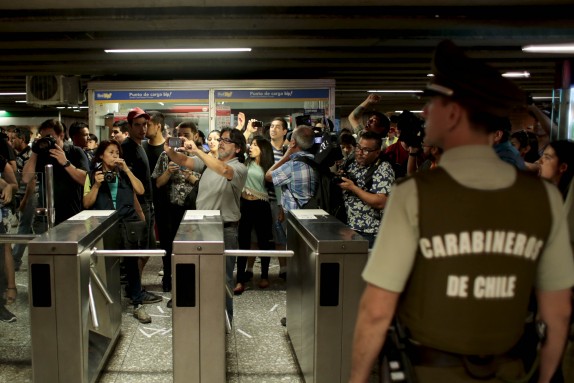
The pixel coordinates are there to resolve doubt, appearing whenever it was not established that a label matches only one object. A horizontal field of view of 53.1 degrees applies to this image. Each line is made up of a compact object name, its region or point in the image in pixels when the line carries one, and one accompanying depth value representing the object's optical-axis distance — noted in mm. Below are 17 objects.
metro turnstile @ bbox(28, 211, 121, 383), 2637
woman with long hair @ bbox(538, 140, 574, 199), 2684
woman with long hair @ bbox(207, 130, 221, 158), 5152
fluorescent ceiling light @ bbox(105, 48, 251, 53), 6512
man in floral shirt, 3611
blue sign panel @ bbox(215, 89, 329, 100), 7211
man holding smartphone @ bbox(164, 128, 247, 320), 3816
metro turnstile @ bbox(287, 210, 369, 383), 2625
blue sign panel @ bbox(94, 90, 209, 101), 7227
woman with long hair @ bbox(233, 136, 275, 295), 5004
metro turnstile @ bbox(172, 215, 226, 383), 2609
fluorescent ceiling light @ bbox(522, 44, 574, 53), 4734
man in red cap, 4562
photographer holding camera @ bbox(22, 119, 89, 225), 4345
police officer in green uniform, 1383
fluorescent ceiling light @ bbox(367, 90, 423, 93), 11328
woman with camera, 4144
